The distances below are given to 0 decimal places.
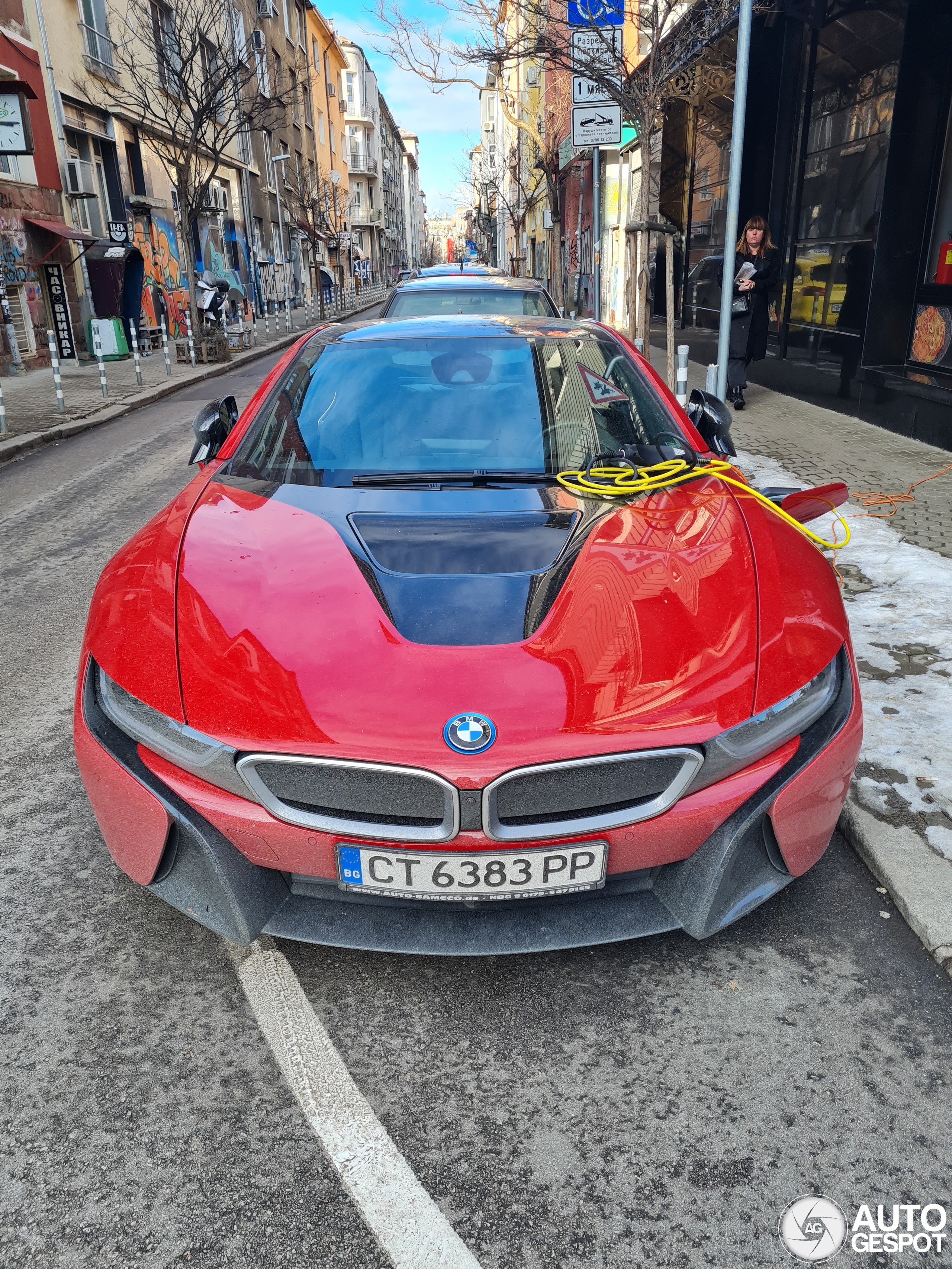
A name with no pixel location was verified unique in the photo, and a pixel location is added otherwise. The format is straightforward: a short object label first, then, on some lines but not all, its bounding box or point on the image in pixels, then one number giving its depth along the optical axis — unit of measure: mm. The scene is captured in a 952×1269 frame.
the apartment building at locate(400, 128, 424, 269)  145125
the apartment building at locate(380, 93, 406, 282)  105500
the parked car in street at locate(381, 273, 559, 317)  7887
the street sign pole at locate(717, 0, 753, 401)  6109
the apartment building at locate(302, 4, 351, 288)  55281
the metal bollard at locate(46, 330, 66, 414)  11470
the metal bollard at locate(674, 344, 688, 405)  8125
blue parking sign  9695
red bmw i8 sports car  2021
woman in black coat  9711
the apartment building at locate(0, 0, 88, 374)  17703
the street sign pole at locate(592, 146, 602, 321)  13023
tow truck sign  9844
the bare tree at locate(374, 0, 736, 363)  9539
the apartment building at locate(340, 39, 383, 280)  85250
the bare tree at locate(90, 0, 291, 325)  19828
